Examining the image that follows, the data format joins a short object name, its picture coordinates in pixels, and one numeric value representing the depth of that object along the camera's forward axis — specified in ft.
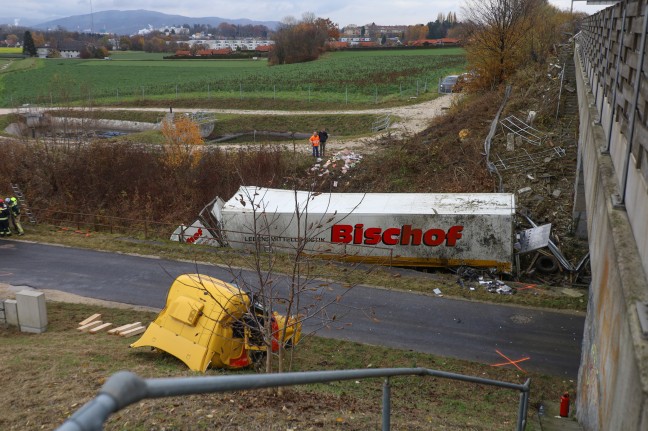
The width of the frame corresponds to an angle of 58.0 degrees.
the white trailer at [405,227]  61.77
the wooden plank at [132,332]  48.14
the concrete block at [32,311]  47.98
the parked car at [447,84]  190.29
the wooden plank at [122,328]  48.75
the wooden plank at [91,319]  51.00
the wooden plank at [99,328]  49.23
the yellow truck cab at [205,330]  39.04
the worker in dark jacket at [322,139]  111.34
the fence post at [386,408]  16.15
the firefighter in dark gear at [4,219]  76.54
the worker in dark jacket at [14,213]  78.18
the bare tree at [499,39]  130.82
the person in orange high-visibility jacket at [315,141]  109.09
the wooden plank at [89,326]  49.67
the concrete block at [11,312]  49.37
